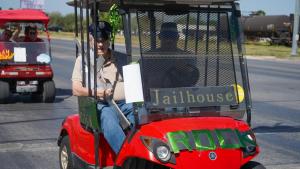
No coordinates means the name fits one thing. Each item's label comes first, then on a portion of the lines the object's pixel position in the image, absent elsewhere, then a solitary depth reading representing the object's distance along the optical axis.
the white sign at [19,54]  13.30
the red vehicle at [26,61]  13.09
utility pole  37.62
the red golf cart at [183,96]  4.41
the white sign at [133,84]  4.61
